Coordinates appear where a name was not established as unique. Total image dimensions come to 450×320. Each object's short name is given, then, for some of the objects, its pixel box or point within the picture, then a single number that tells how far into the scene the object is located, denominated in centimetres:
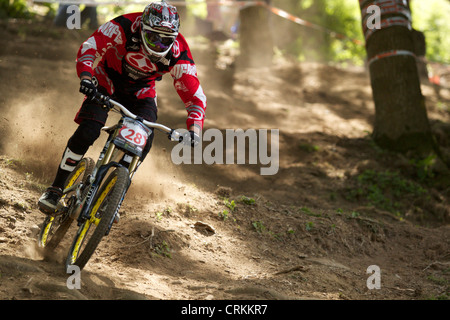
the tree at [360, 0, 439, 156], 1964
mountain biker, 991
